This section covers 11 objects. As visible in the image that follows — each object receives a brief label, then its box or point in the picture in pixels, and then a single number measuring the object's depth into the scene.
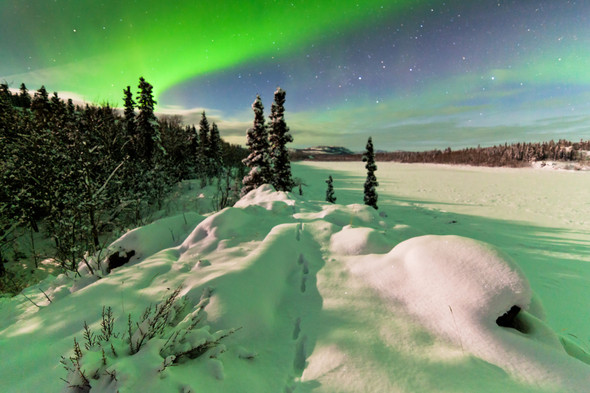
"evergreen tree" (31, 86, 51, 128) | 34.81
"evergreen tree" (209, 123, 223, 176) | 41.69
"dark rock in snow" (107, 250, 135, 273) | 4.98
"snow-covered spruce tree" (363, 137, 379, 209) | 22.50
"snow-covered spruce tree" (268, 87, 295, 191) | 20.38
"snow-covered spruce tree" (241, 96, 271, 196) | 19.92
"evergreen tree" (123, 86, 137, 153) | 27.71
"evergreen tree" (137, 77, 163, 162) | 26.62
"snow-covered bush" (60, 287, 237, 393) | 1.70
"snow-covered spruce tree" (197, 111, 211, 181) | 39.66
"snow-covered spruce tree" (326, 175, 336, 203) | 26.98
